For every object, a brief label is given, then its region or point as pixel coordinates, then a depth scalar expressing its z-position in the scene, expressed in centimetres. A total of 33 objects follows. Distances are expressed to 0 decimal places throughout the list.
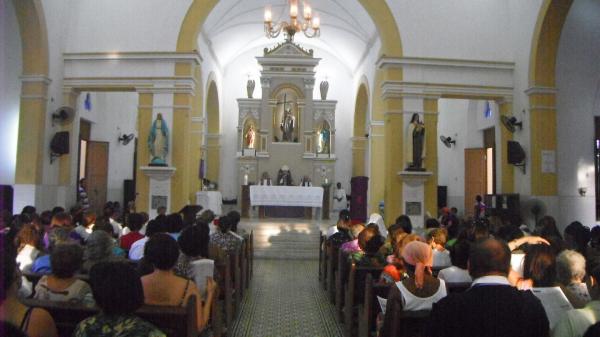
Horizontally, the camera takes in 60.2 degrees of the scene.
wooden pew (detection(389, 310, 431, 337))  284
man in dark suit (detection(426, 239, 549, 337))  198
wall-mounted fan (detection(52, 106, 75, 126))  1016
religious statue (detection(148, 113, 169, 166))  1006
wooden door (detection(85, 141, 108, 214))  1404
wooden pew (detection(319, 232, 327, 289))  718
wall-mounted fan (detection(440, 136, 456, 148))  1502
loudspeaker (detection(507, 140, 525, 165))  986
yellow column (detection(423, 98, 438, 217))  1029
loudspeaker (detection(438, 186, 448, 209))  1498
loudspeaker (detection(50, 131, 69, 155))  992
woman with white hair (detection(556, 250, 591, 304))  293
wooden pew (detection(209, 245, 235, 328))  471
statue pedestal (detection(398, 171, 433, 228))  1018
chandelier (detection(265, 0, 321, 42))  994
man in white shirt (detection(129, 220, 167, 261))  464
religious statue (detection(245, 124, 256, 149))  1738
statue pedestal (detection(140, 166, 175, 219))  1020
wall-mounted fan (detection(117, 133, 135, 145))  1443
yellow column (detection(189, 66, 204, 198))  1162
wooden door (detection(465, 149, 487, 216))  1397
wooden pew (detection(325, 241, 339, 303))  620
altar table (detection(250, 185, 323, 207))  1401
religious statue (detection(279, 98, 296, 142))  1709
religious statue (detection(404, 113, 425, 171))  1003
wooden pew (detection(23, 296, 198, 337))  257
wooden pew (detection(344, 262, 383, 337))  452
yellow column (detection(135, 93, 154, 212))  1023
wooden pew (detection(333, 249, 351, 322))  529
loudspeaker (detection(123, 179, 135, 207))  1448
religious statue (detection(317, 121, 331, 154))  1738
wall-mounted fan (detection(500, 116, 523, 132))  1027
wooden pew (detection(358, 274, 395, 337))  365
